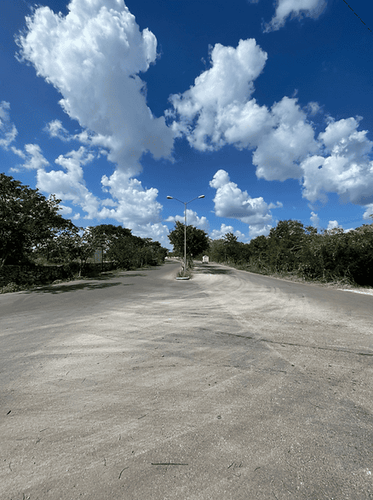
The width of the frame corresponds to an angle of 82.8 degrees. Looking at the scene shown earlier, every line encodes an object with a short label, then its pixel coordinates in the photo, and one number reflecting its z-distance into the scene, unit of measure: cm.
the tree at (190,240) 2578
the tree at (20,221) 1388
